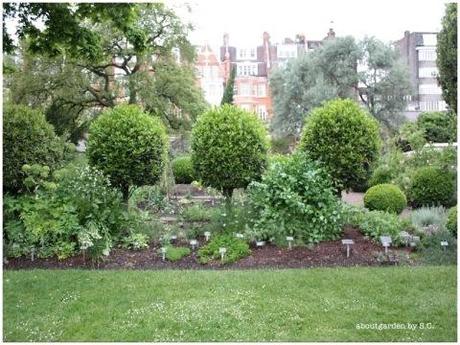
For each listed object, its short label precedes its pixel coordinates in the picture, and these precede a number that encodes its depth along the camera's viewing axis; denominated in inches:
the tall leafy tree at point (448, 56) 468.4
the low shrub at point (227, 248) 216.8
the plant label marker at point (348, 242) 219.6
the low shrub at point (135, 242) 233.9
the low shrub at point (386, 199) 319.0
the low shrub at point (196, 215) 287.7
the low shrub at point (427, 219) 270.5
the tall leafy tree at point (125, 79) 602.9
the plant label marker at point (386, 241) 216.4
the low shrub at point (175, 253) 220.3
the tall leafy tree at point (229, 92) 829.8
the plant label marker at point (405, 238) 232.8
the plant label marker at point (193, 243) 231.6
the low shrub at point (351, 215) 250.4
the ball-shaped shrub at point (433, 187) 340.8
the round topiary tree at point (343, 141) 265.7
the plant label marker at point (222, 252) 213.3
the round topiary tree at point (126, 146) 259.1
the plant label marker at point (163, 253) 221.0
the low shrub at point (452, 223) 235.5
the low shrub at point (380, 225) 239.6
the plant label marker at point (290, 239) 225.8
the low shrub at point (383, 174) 413.1
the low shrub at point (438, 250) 210.4
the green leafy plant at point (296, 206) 233.9
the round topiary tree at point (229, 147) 264.5
